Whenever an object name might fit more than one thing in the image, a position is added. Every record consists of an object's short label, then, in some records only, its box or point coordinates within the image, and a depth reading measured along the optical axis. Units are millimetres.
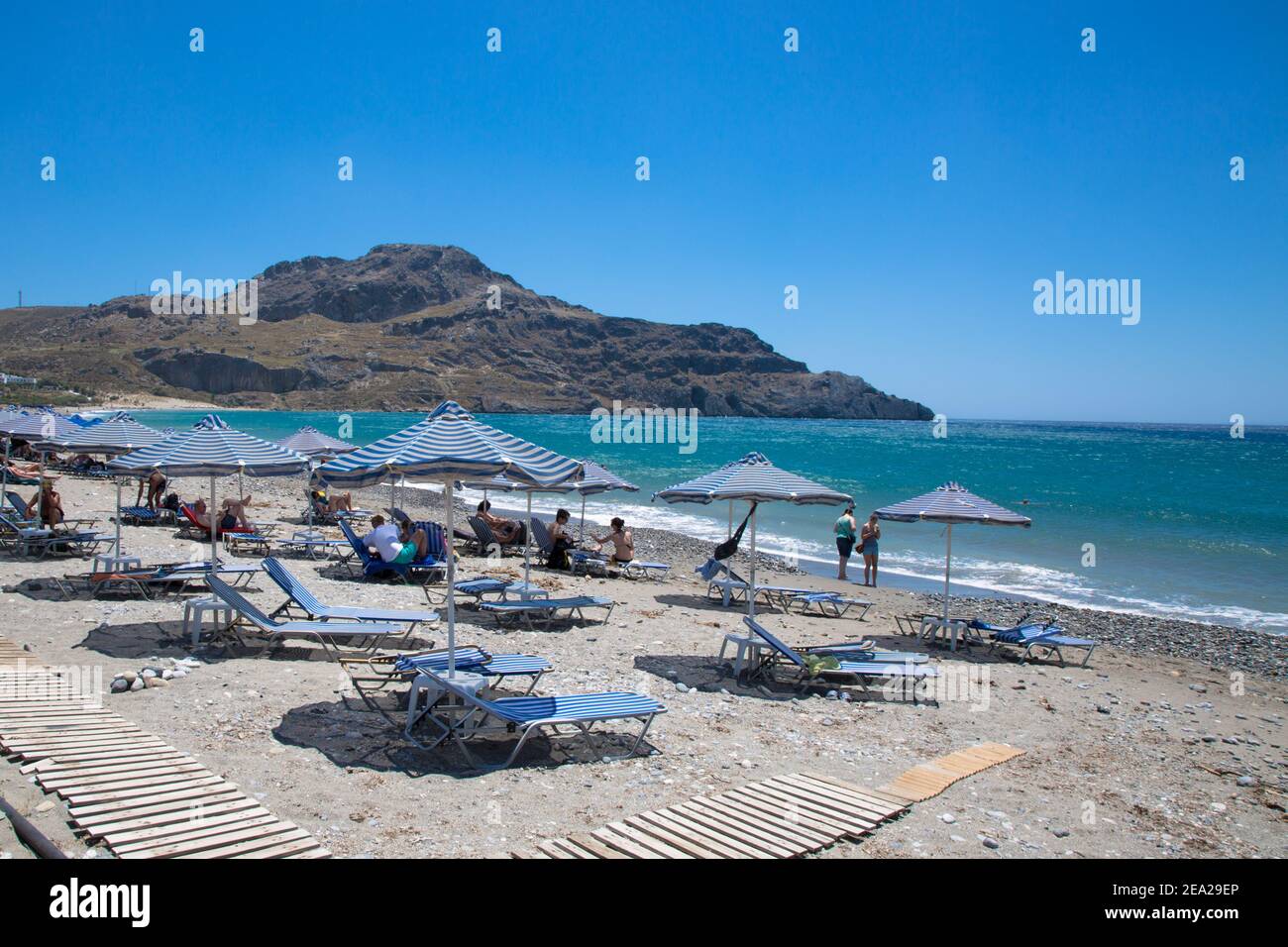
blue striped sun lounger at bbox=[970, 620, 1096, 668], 10594
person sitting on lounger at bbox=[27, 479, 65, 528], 13484
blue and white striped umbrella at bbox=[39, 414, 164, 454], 11235
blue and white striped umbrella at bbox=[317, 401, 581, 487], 6082
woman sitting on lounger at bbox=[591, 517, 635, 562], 15172
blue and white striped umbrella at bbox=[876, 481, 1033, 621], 10422
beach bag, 10241
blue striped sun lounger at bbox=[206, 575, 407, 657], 8148
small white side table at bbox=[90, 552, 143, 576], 10547
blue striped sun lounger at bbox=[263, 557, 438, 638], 8891
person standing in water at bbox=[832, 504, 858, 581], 17609
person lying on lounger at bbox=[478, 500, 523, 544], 16875
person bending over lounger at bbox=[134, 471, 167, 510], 18297
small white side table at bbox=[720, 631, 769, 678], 8461
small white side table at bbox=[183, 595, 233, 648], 8312
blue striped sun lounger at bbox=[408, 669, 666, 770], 5906
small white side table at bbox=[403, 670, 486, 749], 6191
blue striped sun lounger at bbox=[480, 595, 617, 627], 10516
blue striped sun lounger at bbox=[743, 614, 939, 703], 8352
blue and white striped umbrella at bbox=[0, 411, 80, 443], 14938
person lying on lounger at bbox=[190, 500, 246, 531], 15367
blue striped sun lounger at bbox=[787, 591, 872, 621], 13070
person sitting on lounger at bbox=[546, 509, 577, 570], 15336
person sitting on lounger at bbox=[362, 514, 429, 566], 12656
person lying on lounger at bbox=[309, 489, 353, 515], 20094
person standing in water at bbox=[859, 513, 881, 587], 16719
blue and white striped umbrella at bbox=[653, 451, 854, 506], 8836
